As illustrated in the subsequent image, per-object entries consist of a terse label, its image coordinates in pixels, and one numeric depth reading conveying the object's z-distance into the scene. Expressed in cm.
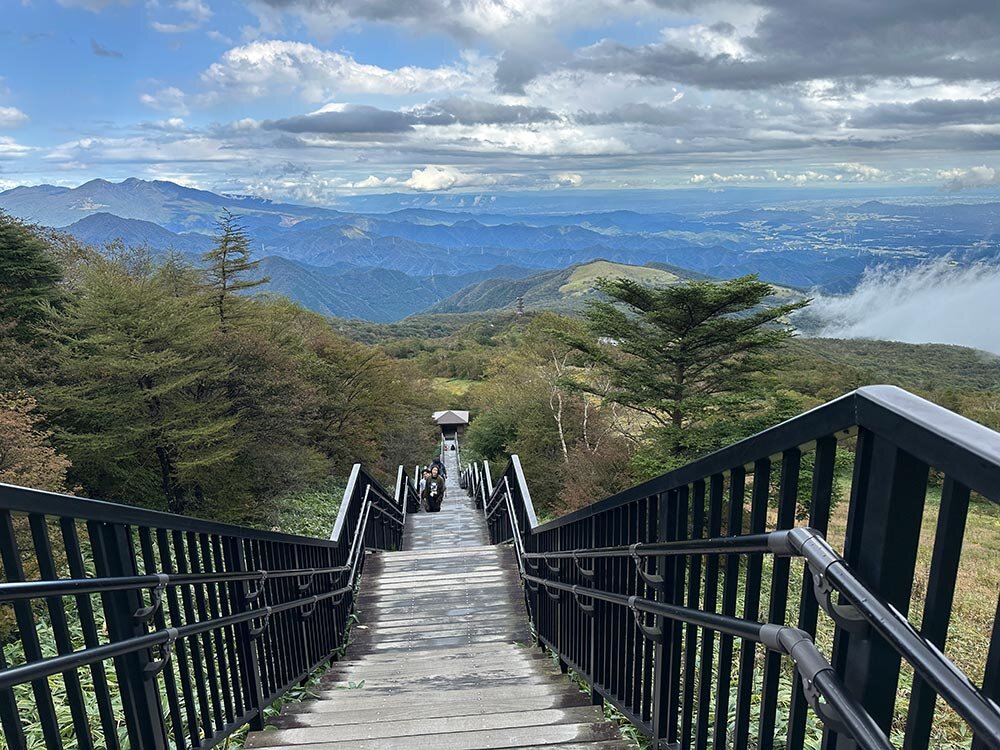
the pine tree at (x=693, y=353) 1664
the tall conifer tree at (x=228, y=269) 2144
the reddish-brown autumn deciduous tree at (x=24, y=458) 927
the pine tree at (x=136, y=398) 1433
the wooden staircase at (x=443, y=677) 326
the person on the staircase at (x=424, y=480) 1850
